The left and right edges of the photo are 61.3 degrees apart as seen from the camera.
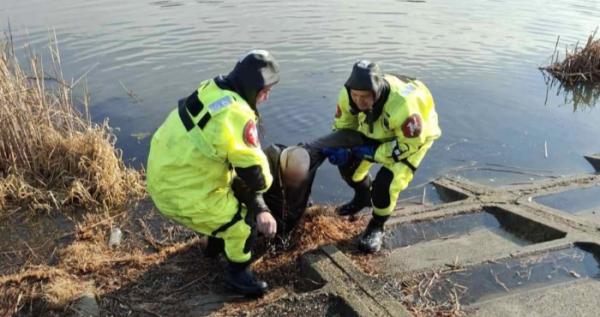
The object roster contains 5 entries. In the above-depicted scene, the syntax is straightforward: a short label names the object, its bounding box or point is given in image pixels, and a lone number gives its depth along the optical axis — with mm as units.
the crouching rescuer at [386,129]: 3885
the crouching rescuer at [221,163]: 3039
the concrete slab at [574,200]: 5305
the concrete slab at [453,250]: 3953
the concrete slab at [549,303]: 3412
